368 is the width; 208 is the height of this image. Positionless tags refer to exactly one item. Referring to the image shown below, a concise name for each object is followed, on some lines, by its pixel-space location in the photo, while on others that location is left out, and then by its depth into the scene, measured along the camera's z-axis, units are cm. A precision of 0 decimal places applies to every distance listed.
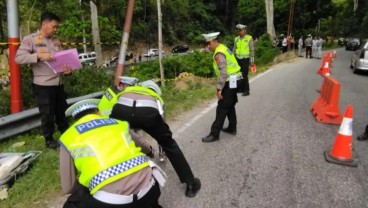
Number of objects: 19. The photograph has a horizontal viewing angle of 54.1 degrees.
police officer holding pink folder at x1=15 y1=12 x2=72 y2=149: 485
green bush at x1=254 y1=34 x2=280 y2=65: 2332
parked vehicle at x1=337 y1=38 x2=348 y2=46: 5080
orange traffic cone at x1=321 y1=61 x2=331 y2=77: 1048
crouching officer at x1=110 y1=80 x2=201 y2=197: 349
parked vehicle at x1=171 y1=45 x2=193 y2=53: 4472
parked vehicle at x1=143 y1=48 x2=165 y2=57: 3782
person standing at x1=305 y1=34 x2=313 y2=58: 2634
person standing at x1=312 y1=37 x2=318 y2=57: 2733
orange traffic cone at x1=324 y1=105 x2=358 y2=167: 493
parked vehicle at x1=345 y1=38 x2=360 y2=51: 3883
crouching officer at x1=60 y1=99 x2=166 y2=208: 239
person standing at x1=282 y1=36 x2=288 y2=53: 3187
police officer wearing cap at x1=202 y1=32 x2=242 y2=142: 555
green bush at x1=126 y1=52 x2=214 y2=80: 1512
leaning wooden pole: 739
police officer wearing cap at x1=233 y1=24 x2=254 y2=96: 989
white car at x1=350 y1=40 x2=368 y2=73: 1513
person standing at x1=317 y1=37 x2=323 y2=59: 2691
